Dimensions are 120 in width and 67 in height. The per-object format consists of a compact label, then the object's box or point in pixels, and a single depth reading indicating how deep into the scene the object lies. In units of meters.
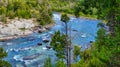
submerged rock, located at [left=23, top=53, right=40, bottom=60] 39.76
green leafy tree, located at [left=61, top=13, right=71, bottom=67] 23.58
